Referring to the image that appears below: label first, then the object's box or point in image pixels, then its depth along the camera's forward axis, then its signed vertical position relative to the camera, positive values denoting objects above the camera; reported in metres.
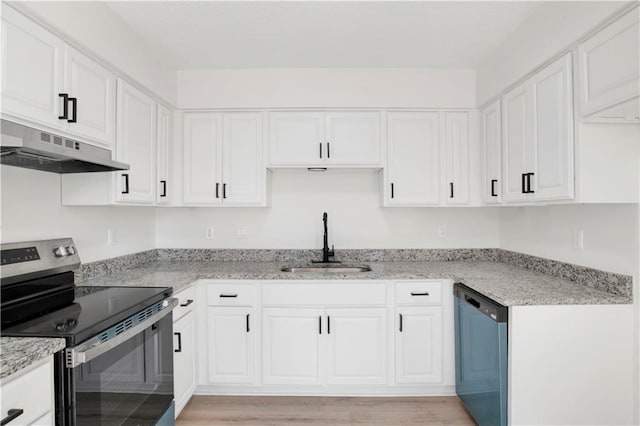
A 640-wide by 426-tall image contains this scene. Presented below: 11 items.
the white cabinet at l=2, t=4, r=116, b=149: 1.39 +0.61
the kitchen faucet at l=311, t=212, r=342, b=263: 2.96 -0.31
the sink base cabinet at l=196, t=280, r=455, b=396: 2.47 -0.84
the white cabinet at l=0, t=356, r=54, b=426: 1.03 -0.56
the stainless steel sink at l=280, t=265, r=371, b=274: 2.90 -0.45
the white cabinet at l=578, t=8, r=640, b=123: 1.40 +0.61
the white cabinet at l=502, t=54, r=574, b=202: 1.78 +0.44
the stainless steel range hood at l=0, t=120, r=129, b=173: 1.26 +0.27
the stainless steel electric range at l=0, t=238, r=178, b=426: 1.28 -0.49
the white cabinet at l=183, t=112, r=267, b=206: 2.80 +0.40
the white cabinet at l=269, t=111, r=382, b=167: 2.79 +0.61
